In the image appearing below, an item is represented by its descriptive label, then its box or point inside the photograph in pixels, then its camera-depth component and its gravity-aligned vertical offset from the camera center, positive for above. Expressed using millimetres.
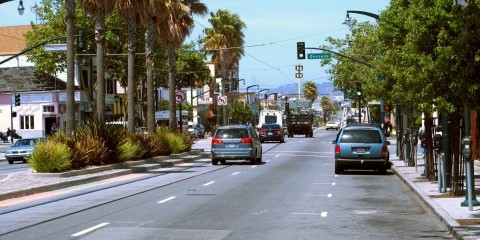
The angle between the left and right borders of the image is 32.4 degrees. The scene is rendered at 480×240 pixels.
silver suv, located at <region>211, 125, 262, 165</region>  37312 -704
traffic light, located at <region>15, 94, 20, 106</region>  66938 +2709
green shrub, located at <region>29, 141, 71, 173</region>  27234 -847
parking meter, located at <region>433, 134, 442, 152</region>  19844 -480
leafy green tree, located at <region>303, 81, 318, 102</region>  187125 +8117
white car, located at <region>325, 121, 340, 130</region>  135350 +10
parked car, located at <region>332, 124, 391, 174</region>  29250 -845
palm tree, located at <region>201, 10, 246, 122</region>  78250 +8630
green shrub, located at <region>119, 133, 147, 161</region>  33684 -784
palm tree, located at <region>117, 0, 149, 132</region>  37750 +5001
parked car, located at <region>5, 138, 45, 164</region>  44531 -1055
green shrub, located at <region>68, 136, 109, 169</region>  28844 -734
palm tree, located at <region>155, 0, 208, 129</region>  44562 +5544
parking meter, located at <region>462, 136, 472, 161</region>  15469 -515
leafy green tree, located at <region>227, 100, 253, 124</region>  139475 +2659
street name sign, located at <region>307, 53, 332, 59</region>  58494 +4986
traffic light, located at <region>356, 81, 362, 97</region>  55062 +2366
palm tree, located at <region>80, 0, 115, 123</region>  33688 +4130
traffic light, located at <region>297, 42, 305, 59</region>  51000 +4695
